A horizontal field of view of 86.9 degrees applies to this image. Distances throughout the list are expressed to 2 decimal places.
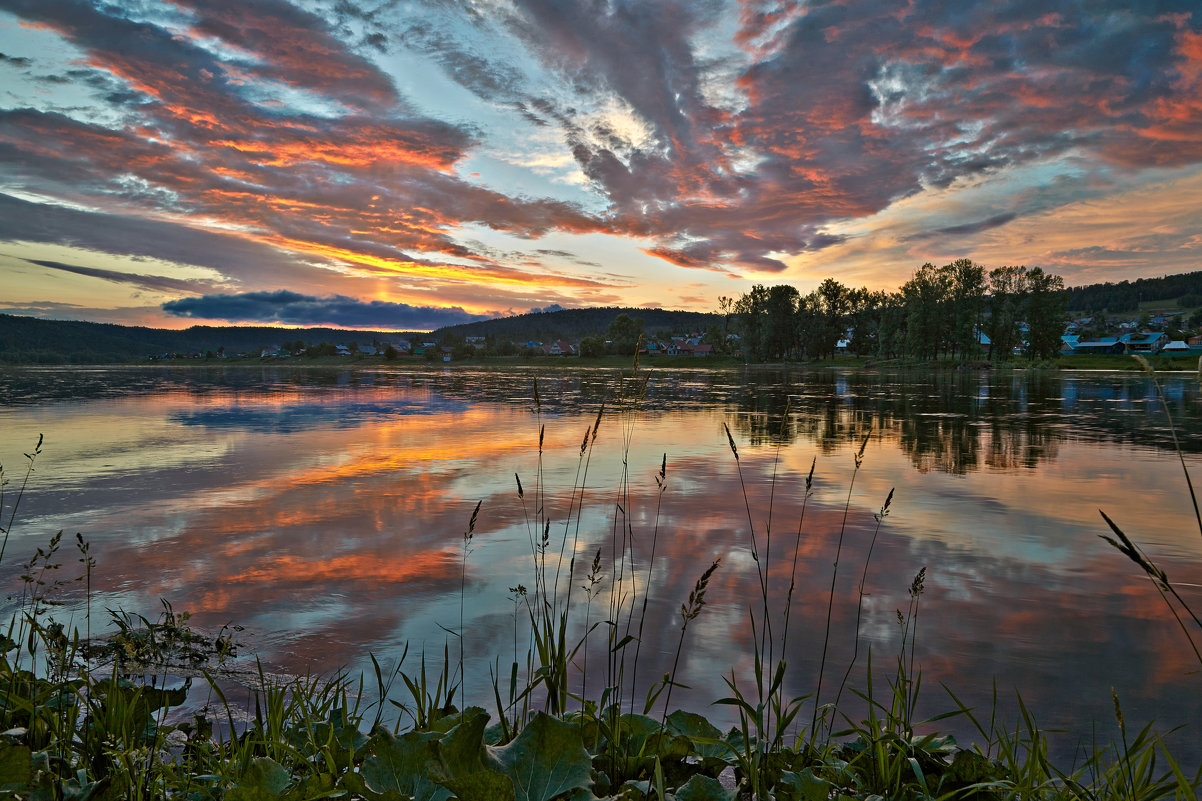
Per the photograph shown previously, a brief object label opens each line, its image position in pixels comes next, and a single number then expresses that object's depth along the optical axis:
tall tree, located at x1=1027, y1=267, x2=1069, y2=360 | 82.75
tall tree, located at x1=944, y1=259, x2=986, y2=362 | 84.31
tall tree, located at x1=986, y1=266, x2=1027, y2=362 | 85.19
